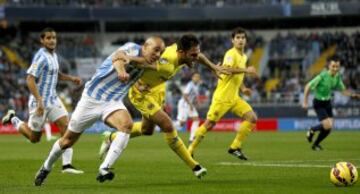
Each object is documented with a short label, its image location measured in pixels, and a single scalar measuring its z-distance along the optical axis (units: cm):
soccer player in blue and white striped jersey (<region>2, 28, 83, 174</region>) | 1720
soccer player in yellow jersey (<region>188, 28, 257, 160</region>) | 2062
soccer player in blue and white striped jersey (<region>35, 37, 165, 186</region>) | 1332
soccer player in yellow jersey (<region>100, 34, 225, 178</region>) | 1468
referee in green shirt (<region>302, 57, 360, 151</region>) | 2542
